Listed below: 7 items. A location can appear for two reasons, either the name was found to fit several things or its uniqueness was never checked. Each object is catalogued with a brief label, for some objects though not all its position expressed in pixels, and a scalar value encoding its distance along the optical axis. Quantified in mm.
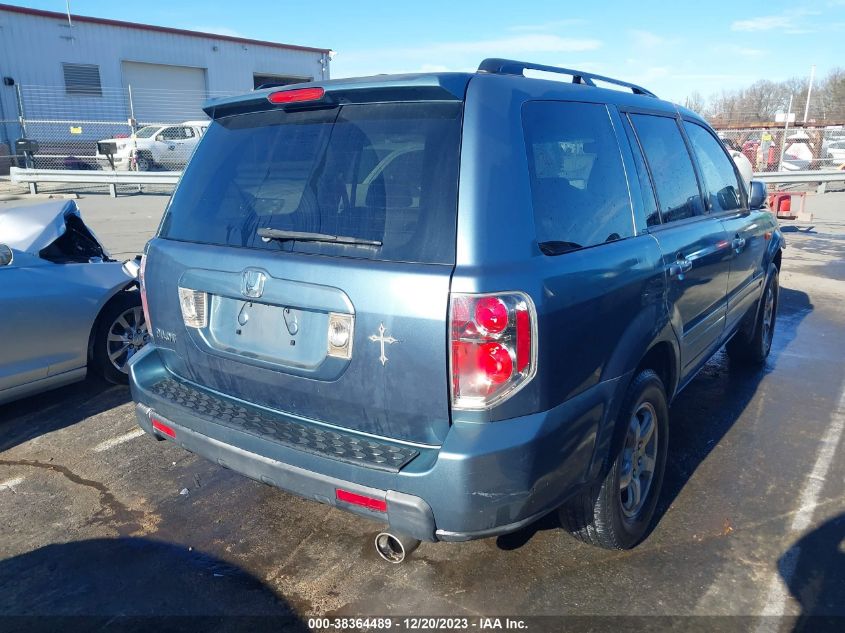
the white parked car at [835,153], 23058
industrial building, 27297
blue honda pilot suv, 2191
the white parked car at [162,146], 22672
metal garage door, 30297
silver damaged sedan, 4238
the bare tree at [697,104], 57141
